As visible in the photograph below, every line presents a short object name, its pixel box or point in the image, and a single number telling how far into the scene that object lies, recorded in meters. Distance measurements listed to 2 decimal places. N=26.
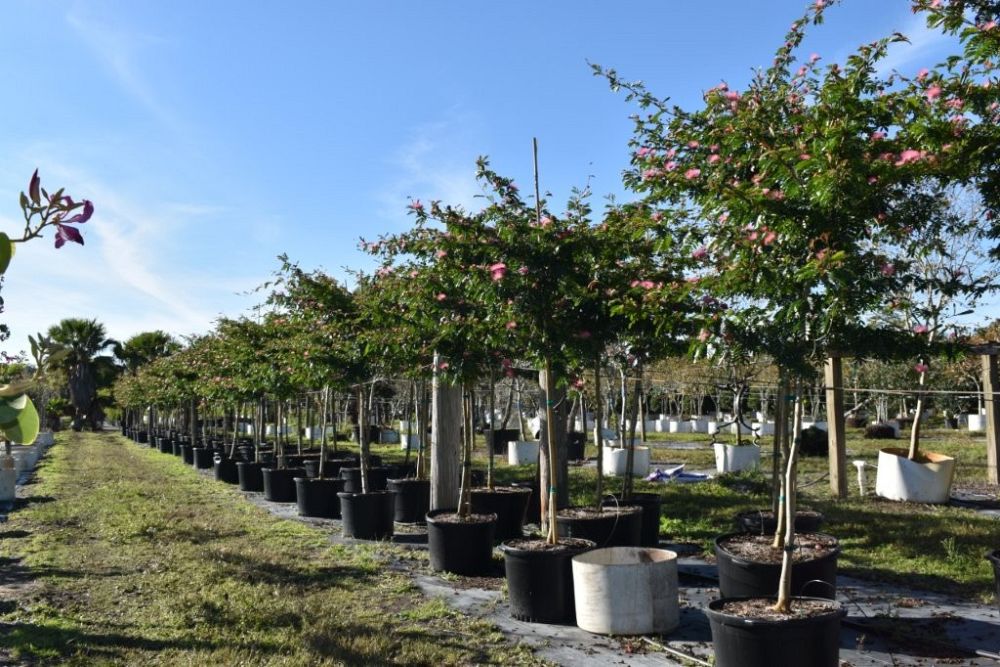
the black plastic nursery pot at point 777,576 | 5.12
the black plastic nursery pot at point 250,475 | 14.83
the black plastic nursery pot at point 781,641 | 3.97
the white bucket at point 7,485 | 13.17
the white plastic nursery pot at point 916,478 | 10.38
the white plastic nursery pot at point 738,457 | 15.05
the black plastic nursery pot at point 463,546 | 7.25
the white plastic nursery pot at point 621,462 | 15.47
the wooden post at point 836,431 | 10.93
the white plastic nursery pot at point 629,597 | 5.25
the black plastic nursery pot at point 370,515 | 9.29
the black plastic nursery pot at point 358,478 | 12.09
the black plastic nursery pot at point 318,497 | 11.27
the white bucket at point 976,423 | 30.27
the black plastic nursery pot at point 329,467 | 14.51
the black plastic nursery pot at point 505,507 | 8.84
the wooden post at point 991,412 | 11.52
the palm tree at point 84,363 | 46.84
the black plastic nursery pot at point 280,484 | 13.23
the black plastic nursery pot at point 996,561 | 5.06
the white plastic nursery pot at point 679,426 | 32.84
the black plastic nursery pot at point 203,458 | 20.66
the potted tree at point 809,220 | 4.03
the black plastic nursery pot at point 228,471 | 16.78
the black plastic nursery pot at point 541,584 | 5.68
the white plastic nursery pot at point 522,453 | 19.66
